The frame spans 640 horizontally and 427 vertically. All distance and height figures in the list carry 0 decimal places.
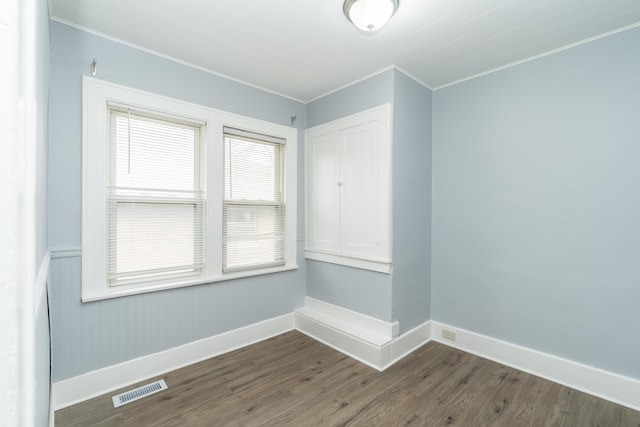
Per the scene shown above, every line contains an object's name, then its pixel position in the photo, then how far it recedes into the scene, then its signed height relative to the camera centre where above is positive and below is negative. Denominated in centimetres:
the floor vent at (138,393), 210 -136
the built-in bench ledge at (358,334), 262 -119
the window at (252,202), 297 +12
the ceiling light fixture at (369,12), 179 +126
